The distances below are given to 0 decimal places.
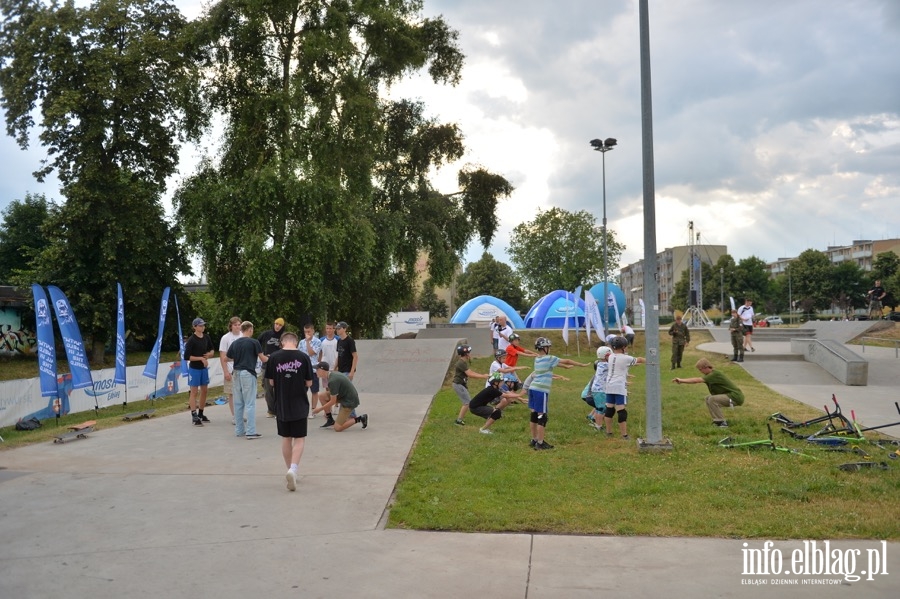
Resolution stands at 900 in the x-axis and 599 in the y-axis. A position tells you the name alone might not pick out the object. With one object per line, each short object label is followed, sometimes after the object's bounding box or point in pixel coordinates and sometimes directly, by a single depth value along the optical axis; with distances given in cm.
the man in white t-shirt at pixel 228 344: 1172
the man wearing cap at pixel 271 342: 1275
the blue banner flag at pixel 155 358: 2000
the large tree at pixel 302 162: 2594
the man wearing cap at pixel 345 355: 1279
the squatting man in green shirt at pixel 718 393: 1174
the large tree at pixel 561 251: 7956
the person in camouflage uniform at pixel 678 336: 2128
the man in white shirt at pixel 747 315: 2323
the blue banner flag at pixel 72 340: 1564
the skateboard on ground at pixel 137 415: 1381
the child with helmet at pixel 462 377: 1212
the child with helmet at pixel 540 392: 1018
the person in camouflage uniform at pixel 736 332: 2219
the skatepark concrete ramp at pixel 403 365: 1850
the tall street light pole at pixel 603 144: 3606
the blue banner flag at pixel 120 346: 1902
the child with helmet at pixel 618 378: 1064
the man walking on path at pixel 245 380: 1119
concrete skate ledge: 1853
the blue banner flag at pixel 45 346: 1461
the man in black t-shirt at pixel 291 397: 795
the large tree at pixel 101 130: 3100
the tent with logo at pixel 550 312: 5041
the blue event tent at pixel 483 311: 5506
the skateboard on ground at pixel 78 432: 1103
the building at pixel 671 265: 13412
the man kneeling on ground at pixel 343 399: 1165
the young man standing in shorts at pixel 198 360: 1247
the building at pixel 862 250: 11641
